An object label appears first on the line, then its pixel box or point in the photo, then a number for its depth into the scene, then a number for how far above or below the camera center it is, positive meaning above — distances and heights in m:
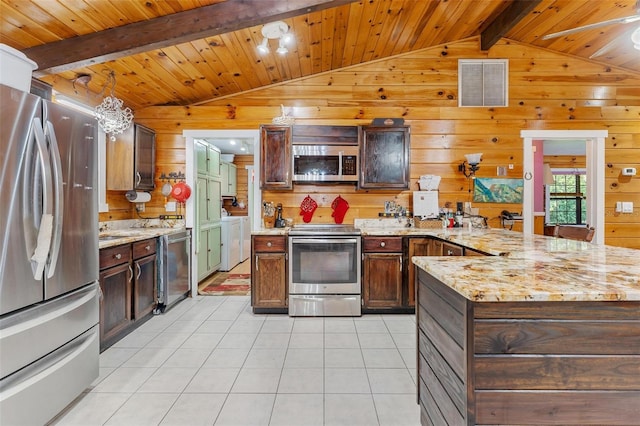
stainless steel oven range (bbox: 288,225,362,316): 3.50 -0.71
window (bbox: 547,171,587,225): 8.30 +0.20
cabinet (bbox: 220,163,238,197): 6.24 +0.60
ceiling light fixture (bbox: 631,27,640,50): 2.05 +1.07
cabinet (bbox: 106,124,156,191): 3.59 +0.52
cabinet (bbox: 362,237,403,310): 3.54 -0.68
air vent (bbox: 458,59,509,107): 4.14 +1.58
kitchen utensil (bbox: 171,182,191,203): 3.96 +0.20
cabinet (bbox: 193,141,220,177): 4.54 +0.76
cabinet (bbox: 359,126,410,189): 3.85 +0.60
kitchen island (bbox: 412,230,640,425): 1.12 -0.50
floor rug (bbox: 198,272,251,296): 4.39 -1.10
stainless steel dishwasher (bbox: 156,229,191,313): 3.54 -0.68
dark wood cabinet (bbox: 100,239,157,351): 2.58 -0.69
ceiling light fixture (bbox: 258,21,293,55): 2.77 +1.50
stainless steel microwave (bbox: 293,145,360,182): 3.87 +0.54
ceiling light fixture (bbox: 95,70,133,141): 3.05 +0.89
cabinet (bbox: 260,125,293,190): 3.84 +0.60
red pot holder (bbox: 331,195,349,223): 4.08 +0.01
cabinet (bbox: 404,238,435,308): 3.50 -0.55
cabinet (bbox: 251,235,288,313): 3.55 -0.72
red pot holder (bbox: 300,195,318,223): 4.09 +0.02
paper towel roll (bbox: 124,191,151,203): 3.85 +0.15
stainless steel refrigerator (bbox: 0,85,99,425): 1.48 -0.24
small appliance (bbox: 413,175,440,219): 4.05 +0.12
